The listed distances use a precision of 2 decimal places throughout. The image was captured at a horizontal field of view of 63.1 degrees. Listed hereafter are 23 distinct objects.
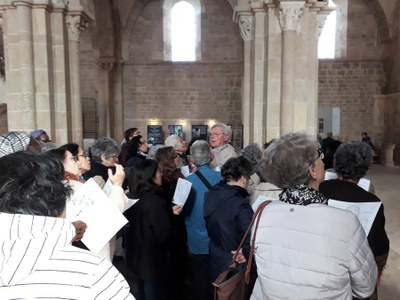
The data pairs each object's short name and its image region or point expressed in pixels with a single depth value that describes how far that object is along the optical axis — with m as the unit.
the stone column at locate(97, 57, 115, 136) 13.32
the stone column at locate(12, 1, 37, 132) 5.81
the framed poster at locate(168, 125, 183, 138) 14.02
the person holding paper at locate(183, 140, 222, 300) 2.81
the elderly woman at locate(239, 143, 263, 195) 3.24
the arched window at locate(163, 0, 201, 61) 14.14
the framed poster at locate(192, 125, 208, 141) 13.69
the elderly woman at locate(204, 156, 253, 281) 2.07
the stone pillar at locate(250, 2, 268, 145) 6.36
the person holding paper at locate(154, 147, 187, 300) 2.71
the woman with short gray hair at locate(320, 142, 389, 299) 1.76
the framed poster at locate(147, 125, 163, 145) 13.75
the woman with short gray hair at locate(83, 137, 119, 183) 3.21
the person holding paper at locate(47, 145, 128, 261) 2.04
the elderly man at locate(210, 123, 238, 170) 3.84
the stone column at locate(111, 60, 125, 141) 13.80
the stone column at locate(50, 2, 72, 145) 6.29
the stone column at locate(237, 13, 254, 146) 6.80
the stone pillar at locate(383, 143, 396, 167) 13.40
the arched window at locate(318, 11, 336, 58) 14.91
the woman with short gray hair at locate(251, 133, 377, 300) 1.27
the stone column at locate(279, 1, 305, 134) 5.68
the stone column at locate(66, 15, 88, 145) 6.57
